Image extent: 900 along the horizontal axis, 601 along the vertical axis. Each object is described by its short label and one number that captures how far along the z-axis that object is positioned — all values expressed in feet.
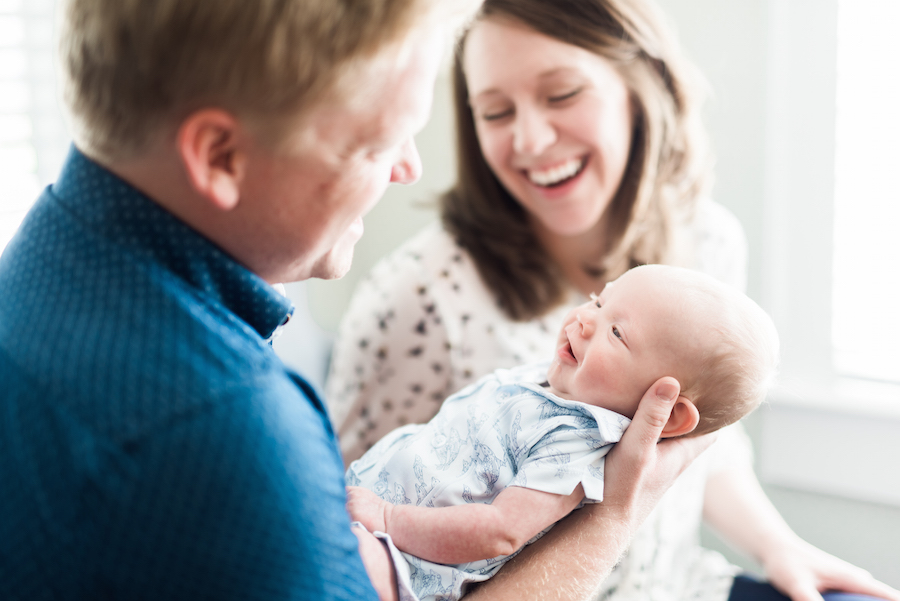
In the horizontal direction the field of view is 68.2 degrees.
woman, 4.56
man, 1.67
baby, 2.80
